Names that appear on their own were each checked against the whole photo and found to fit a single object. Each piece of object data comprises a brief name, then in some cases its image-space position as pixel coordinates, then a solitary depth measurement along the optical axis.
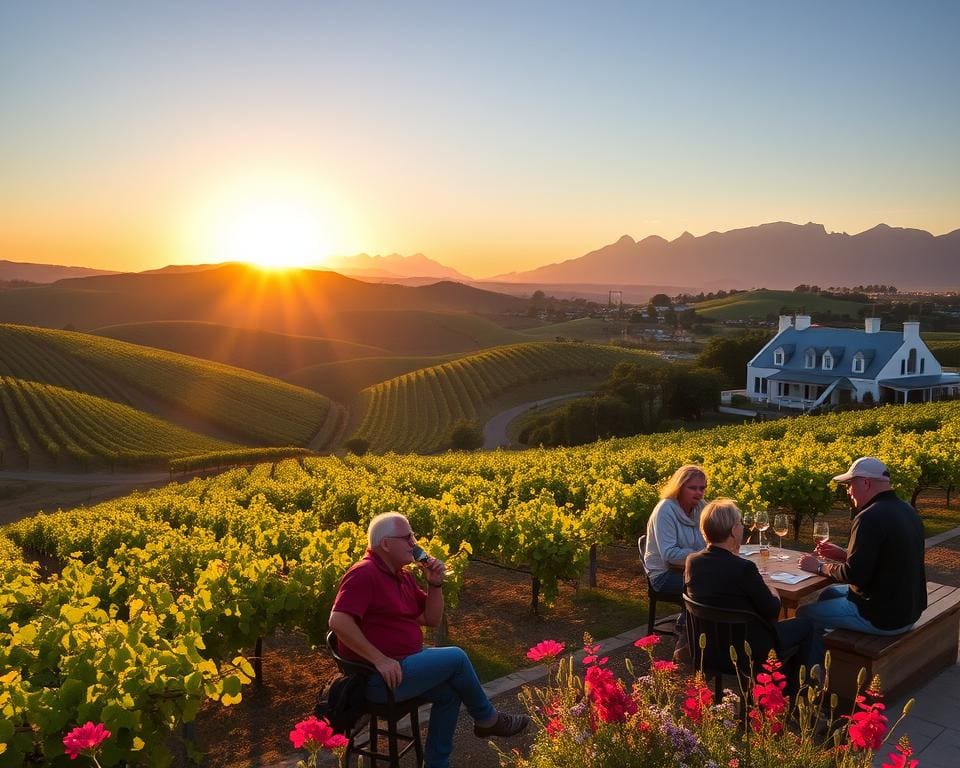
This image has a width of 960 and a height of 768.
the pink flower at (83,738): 2.53
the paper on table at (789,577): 5.49
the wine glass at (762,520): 5.84
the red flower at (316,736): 2.61
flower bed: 2.79
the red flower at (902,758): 2.30
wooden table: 5.32
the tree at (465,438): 56.06
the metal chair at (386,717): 4.03
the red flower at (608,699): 2.80
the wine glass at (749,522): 5.94
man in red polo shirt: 4.24
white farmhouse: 49.34
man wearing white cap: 4.85
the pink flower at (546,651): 3.26
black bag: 4.12
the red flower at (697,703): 2.92
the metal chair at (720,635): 4.43
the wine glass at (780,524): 5.84
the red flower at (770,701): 2.92
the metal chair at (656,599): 5.95
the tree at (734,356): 65.50
